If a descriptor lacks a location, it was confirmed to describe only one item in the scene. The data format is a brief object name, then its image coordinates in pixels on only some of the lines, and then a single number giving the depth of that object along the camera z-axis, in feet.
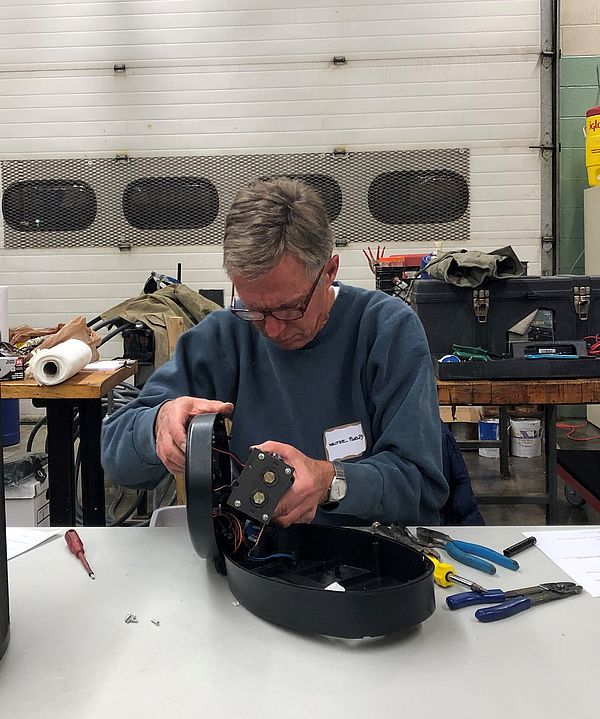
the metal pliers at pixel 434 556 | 3.17
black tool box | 9.17
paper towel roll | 7.54
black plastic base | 2.62
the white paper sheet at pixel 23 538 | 3.65
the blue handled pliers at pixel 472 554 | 3.35
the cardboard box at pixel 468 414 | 13.66
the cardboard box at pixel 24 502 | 8.78
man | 3.84
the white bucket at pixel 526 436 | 13.41
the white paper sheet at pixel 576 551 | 3.26
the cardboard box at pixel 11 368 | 7.79
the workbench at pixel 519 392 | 7.96
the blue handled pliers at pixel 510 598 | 2.89
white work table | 2.31
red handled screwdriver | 3.43
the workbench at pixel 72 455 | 8.05
